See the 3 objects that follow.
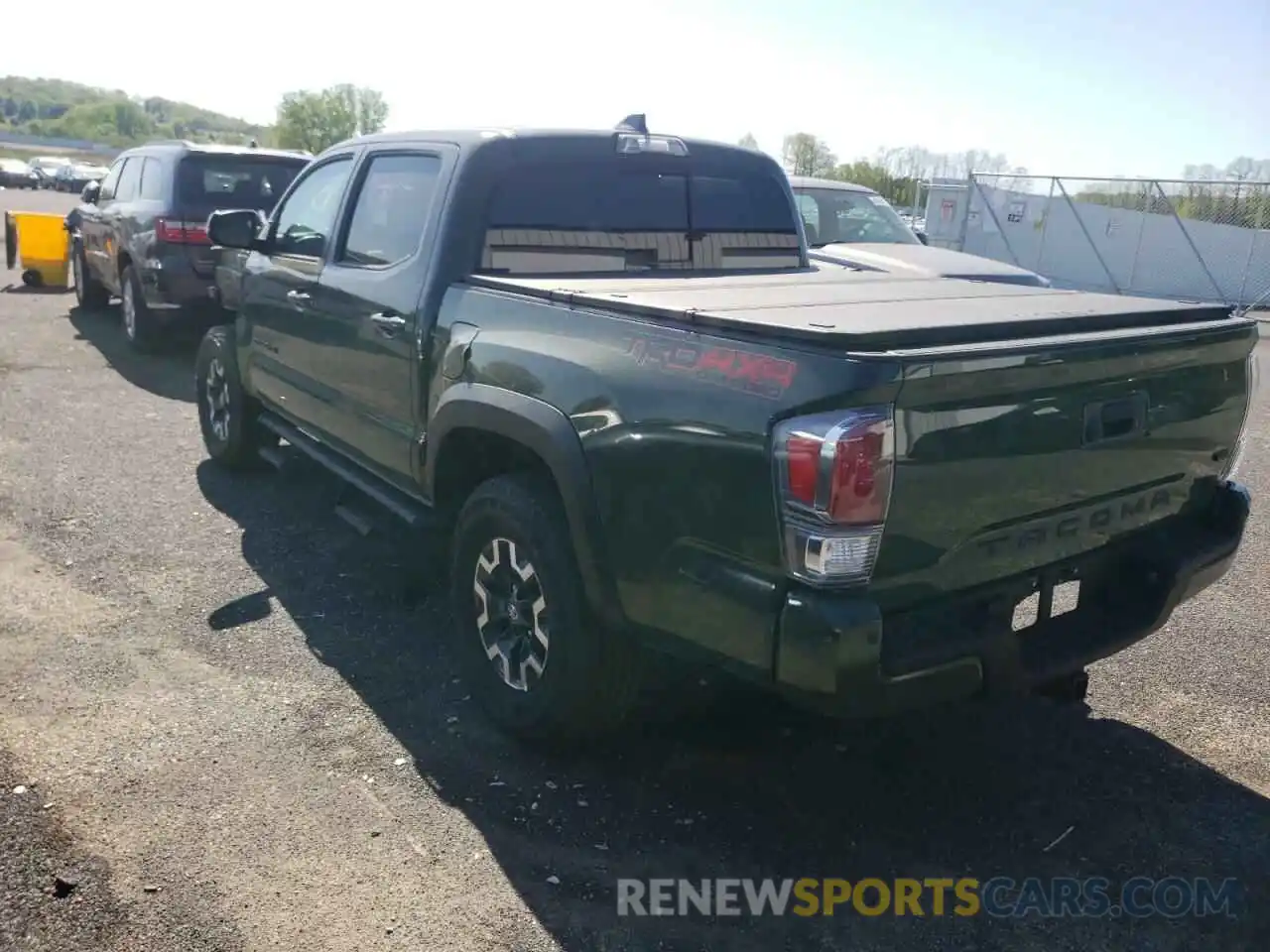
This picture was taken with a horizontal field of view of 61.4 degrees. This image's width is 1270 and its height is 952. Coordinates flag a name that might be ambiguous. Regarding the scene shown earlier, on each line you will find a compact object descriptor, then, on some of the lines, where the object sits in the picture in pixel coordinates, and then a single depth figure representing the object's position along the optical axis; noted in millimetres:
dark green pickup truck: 2473
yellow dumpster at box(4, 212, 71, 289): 14047
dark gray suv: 9078
